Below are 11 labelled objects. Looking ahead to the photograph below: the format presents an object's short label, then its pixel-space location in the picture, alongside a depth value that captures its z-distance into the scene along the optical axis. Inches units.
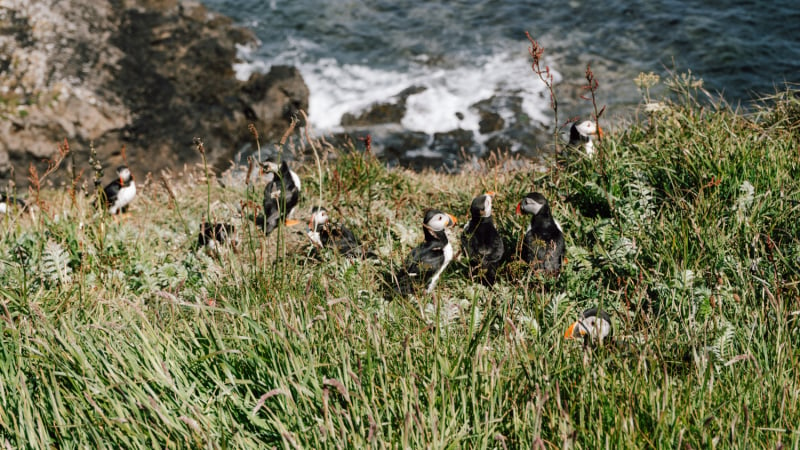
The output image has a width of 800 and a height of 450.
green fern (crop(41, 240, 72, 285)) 194.8
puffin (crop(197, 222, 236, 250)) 238.0
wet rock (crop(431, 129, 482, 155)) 530.6
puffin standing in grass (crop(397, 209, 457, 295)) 205.3
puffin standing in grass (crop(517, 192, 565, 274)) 199.3
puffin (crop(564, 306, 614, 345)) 141.8
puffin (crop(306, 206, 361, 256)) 226.8
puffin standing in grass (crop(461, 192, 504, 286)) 208.7
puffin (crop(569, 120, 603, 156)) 269.8
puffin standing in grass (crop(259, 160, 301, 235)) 264.8
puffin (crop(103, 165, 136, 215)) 311.0
